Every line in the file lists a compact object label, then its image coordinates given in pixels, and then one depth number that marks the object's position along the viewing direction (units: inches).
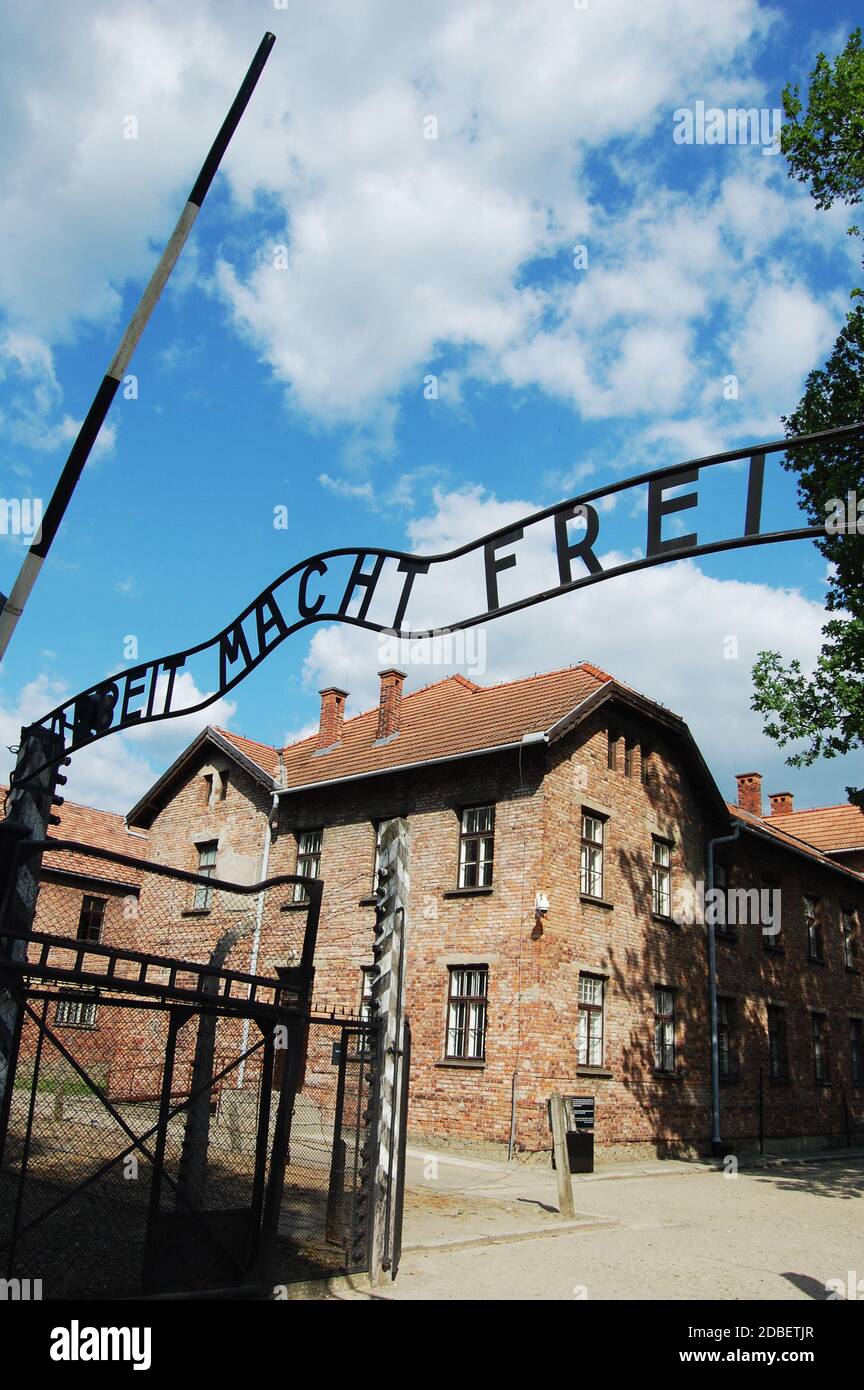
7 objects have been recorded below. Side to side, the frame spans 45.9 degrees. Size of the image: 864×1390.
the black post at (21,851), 192.5
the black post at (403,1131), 295.1
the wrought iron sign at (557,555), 163.0
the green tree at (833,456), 641.6
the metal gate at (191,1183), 231.8
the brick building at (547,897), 708.7
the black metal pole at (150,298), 222.8
